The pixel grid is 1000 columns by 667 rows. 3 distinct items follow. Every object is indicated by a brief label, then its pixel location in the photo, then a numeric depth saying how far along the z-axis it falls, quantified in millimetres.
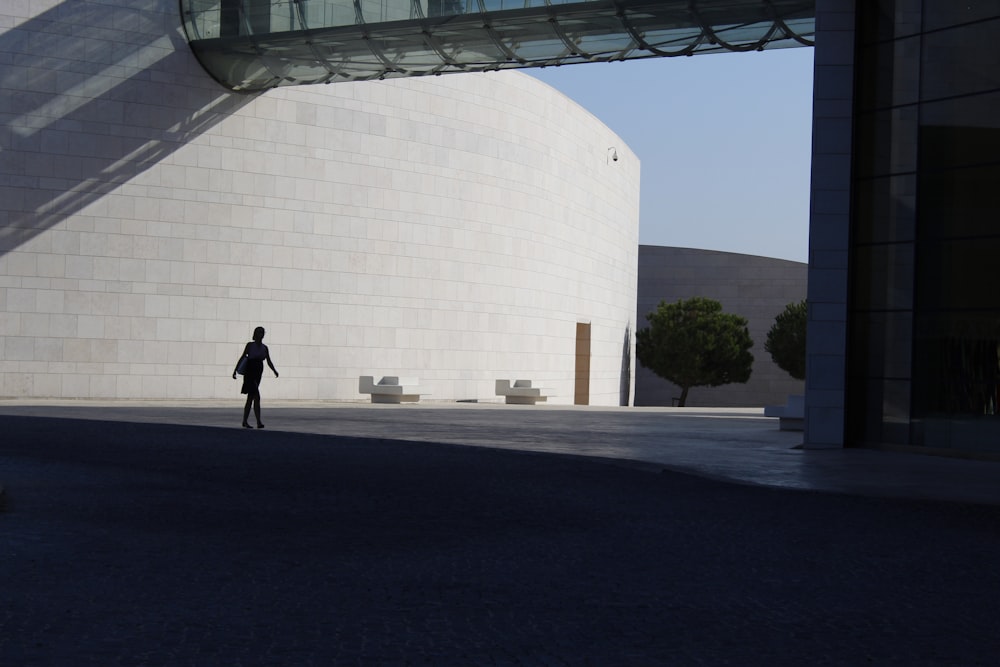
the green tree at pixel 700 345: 61125
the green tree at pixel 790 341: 63438
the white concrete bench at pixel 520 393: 39938
